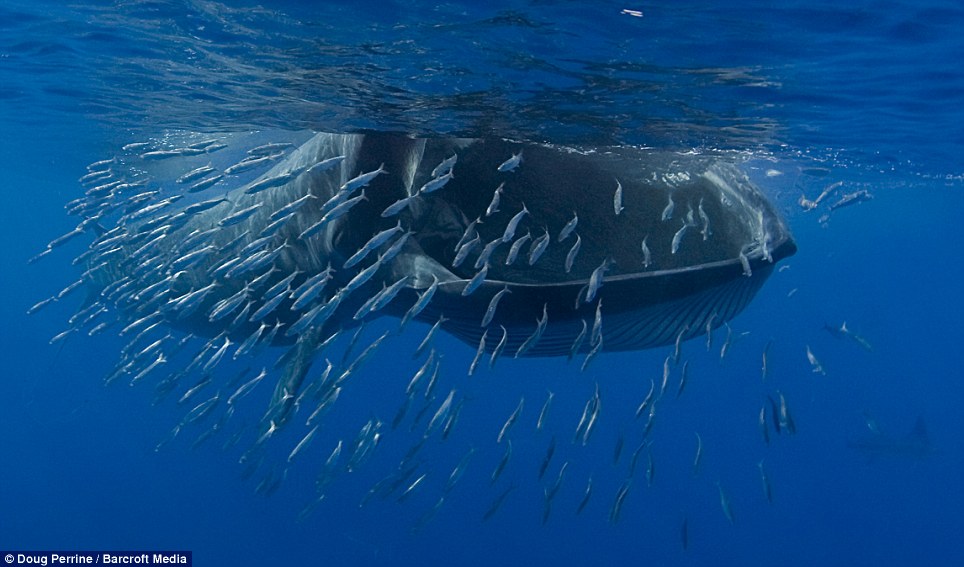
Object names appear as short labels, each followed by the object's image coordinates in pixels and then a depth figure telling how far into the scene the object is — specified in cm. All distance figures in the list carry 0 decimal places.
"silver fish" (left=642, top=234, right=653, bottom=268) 569
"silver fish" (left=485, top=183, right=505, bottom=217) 588
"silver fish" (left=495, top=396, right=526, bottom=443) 626
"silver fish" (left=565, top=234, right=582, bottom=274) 571
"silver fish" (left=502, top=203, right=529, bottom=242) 570
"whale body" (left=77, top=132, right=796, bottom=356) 540
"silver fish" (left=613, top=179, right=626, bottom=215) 584
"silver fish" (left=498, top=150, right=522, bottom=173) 603
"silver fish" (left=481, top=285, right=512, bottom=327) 514
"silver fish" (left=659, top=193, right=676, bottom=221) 610
